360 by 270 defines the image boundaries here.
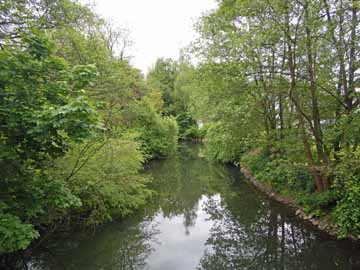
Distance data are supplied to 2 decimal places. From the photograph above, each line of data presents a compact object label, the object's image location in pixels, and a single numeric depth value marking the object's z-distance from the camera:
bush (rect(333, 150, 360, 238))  5.44
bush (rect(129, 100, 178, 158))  18.30
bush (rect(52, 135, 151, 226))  6.45
